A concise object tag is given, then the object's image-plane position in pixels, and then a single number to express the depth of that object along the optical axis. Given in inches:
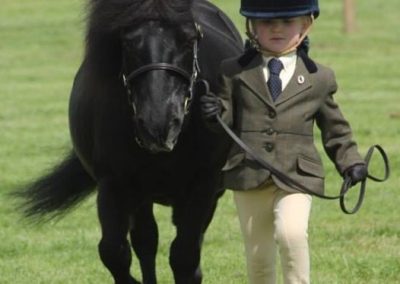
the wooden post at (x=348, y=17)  2221.6
